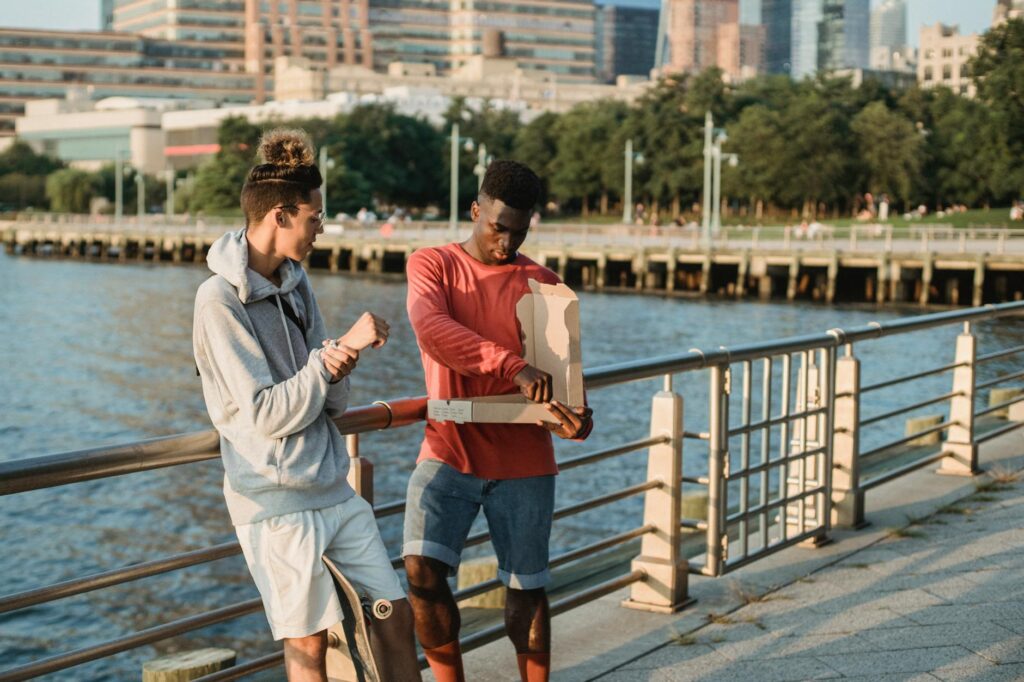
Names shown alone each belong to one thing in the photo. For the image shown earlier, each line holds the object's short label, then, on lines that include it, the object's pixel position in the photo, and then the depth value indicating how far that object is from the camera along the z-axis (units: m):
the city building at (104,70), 177.62
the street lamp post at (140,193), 123.64
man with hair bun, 3.39
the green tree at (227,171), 103.75
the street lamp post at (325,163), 99.91
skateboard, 3.50
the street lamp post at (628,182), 87.62
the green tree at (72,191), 129.75
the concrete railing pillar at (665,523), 6.02
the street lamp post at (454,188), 71.44
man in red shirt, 4.25
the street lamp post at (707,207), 60.56
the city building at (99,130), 152.12
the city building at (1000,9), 170.62
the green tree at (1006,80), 58.41
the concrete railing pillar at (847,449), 7.67
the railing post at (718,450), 6.23
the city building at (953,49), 196.50
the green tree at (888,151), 89.31
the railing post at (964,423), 9.41
